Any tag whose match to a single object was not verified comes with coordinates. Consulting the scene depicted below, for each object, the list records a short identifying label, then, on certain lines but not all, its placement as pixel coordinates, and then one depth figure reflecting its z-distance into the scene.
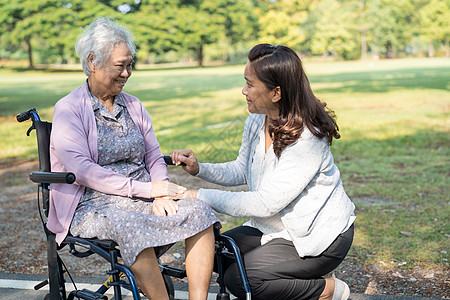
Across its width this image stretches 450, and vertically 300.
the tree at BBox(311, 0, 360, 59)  64.12
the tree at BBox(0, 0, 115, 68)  30.52
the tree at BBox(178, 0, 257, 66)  51.25
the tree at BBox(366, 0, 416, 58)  65.38
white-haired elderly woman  2.39
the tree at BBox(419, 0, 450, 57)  57.78
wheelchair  2.37
